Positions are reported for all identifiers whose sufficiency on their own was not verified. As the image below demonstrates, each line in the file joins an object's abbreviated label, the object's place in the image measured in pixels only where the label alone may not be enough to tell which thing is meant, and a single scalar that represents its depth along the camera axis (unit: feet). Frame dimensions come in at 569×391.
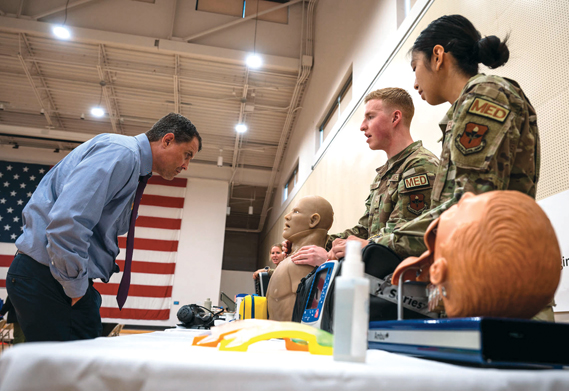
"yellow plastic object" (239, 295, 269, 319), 7.52
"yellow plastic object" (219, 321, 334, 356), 2.14
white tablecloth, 1.30
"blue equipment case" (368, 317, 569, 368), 1.72
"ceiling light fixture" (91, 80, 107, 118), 30.45
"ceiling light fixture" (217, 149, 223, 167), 35.60
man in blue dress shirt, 4.38
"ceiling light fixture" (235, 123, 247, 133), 31.65
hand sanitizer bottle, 1.76
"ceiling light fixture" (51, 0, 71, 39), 23.56
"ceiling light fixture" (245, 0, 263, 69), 25.07
